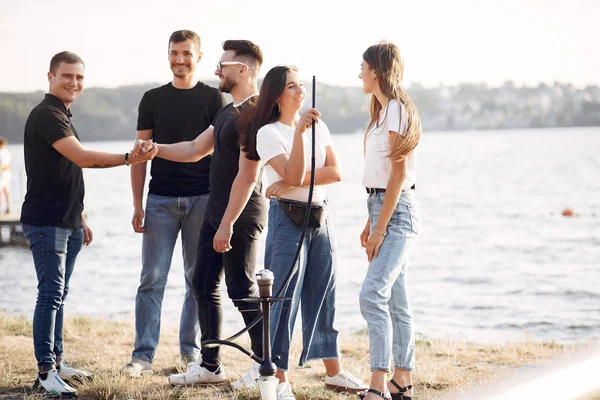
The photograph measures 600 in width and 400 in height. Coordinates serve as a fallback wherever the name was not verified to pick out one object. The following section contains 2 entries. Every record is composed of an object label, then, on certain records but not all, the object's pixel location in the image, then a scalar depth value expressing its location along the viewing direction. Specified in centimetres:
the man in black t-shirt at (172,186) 554
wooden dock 2631
